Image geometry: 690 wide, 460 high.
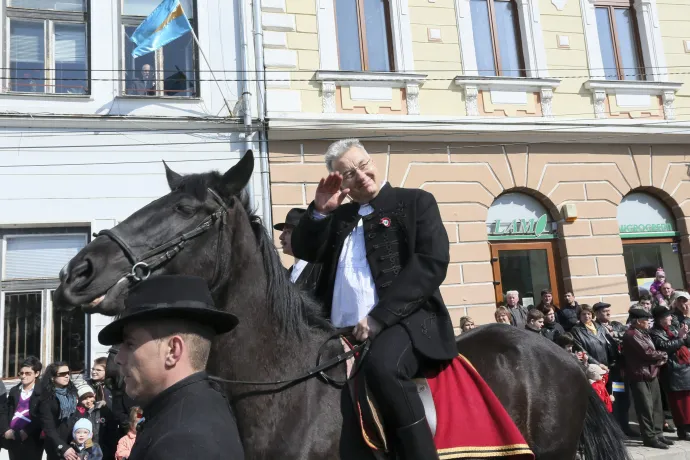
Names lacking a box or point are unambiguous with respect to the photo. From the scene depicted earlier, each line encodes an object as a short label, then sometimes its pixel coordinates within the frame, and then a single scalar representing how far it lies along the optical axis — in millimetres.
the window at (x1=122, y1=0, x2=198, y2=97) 10531
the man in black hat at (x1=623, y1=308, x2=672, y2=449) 8148
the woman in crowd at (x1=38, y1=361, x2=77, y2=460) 6357
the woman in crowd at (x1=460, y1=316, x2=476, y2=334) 9398
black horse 2611
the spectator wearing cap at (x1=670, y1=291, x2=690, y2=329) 9055
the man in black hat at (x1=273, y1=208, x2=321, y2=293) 4023
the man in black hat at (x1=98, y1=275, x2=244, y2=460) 1660
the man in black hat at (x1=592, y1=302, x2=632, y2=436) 8719
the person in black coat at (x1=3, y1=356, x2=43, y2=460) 6684
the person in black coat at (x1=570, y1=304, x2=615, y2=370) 8500
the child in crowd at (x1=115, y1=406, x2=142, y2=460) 5809
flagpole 10370
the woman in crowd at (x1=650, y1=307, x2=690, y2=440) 8375
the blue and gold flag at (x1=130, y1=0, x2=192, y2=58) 9633
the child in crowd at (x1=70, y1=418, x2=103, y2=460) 6234
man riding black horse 2801
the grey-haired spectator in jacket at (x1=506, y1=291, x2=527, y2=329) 9198
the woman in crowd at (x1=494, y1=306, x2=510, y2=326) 8773
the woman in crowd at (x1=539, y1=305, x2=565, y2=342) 8594
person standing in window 10445
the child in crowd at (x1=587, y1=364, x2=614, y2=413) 7145
